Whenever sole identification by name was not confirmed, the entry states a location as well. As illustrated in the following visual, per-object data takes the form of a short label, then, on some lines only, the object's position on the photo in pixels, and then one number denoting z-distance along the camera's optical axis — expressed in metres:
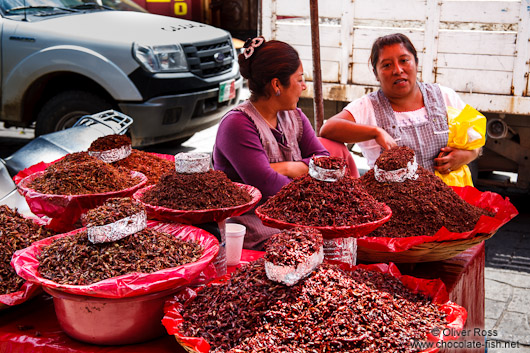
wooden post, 3.13
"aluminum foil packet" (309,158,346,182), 1.73
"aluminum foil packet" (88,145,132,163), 2.27
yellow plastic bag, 2.82
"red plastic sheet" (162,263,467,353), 1.31
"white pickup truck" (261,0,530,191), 3.98
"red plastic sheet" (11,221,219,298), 1.35
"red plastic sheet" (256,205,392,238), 1.62
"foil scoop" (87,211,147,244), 1.45
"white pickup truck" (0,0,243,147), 5.09
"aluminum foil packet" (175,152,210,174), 1.86
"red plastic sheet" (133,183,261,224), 1.73
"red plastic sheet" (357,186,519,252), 1.77
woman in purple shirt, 2.43
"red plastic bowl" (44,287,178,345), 1.40
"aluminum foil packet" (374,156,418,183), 2.03
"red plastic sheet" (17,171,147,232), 1.87
